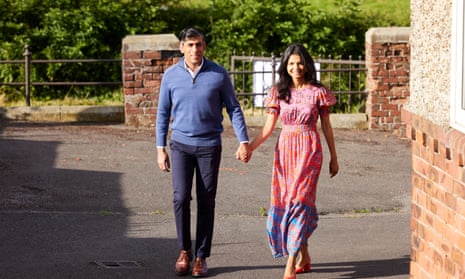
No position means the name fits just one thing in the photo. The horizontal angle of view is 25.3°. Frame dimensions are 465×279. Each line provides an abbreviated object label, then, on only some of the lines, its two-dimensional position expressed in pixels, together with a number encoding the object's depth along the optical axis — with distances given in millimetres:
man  7699
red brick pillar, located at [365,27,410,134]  16141
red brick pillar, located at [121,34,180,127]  15688
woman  7523
